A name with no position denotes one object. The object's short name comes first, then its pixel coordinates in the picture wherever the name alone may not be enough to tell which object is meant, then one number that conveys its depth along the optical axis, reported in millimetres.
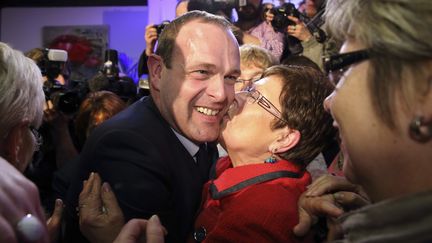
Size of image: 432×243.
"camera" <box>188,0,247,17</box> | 2513
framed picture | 5191
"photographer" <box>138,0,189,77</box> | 2530
